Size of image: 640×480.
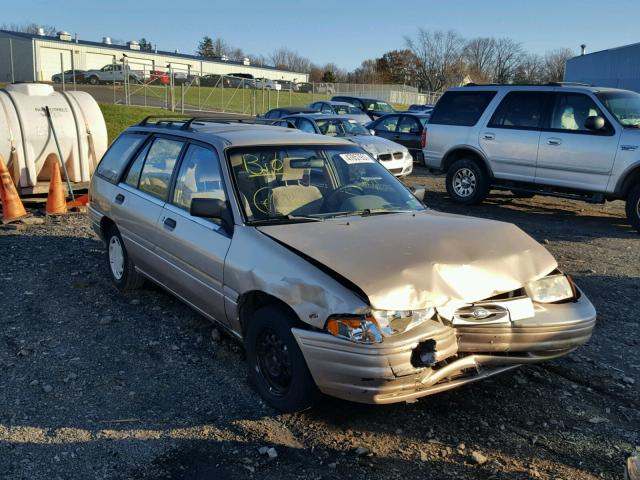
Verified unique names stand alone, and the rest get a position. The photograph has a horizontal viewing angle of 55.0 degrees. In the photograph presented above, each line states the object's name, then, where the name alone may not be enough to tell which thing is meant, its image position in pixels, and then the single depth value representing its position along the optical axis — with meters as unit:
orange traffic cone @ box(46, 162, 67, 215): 9.38
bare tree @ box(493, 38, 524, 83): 85.38
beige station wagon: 3.28
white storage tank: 9.64
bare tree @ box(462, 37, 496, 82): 83.94
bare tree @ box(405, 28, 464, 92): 79.81
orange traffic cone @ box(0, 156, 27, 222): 8.88
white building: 49.72
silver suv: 9.18
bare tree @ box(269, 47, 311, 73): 109.81
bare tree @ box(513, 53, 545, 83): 82.69
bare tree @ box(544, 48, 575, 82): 82.64
